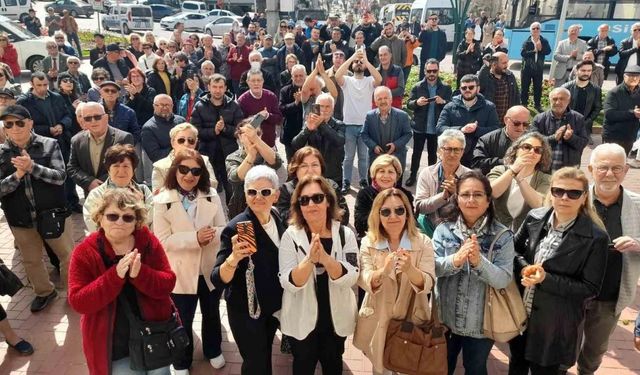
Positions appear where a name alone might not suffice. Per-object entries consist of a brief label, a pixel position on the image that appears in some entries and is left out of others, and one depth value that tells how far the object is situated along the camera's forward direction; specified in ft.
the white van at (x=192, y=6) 124.77
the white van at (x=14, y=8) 91.60
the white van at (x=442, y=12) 81.00
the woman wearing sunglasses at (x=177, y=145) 13.66
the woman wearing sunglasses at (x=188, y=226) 11.52
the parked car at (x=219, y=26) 103.30
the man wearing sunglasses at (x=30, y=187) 14.17
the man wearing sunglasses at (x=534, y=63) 37.04
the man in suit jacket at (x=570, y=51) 35.45
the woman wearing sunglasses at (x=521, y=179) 12.48
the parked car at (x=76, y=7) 120.88
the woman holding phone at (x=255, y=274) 10.18
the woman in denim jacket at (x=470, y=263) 10.03
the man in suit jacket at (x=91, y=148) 15.69
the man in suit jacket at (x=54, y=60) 31.48
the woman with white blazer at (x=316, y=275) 9.96
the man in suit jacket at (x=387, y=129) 20.43
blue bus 56.59
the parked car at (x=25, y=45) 53.62
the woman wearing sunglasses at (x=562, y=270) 9.58
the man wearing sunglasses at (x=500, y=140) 15.24
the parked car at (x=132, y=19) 101.19
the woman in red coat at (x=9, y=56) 37.78
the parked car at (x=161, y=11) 123.34
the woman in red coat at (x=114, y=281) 8.91
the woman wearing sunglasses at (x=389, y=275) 10.27
